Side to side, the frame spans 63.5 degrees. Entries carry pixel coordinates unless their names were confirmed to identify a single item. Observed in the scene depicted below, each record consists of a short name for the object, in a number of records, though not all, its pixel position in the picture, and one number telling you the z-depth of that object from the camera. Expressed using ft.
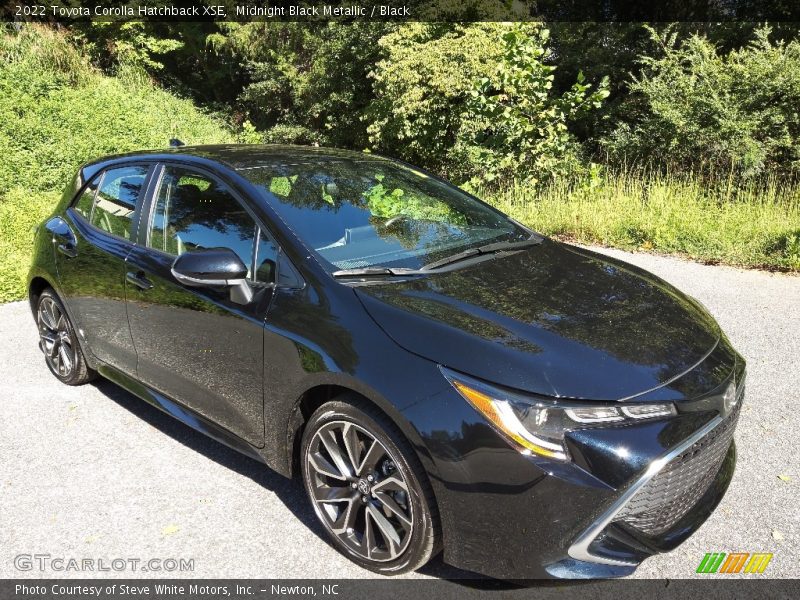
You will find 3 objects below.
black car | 7.08
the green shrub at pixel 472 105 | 34.42
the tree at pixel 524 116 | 34.06
